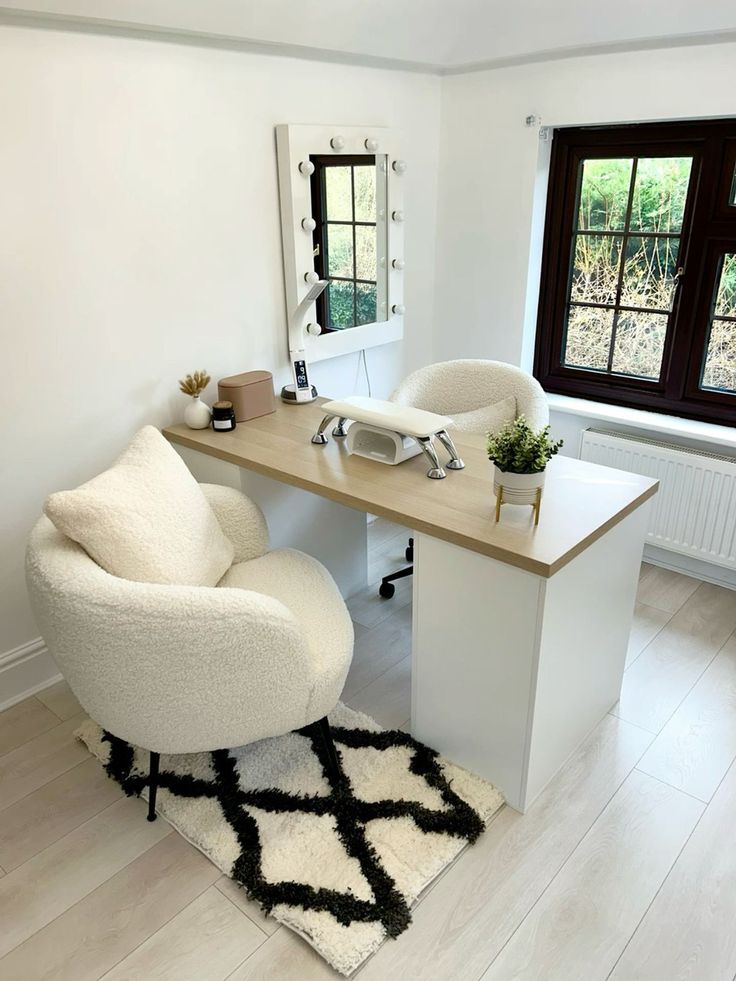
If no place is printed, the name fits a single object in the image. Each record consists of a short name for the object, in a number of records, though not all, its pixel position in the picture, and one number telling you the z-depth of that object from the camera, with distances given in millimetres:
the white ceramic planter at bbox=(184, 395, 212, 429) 2508
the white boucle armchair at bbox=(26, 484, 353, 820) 1511
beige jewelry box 2547
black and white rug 1636
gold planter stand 1791
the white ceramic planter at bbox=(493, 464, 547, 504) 1776
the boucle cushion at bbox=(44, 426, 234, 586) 1649
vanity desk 1745
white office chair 2650
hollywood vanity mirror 2654
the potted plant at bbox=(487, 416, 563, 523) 1777
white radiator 2781
